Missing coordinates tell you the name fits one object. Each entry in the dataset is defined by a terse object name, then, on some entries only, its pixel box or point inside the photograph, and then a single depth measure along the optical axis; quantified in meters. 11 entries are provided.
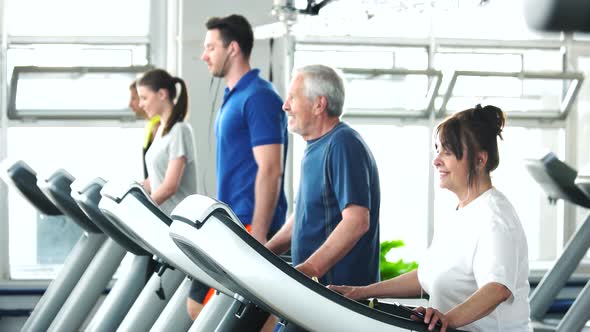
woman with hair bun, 3.26
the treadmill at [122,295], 6.22
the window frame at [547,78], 10.70
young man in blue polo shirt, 5.52
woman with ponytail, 6.97
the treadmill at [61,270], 7.56
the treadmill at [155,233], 4.07
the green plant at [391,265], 9.81
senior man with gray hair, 4.22
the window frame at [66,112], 10.01
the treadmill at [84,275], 6.92
